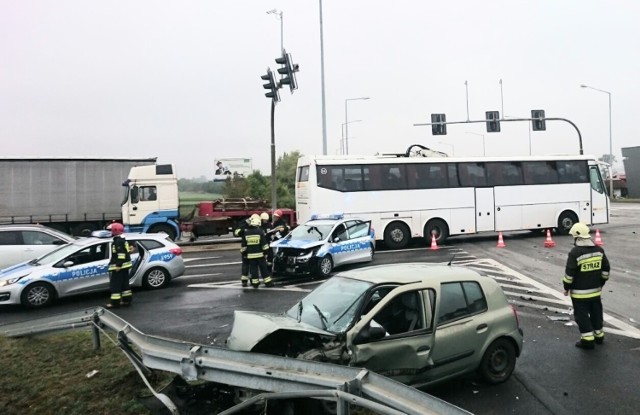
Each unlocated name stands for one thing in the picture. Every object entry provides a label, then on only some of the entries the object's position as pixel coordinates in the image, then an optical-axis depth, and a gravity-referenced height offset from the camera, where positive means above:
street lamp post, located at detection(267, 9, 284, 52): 19.38 +7.05
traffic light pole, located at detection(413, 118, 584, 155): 28.44 +4.28
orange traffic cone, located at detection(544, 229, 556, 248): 18.22 -1.77
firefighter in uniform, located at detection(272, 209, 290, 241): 14.64 -0.89
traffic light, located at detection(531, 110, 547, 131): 29.62 +4.32
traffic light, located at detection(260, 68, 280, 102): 17.70 +4.12
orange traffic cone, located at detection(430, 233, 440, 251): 18.36 -1.72
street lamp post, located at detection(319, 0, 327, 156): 25.67 +4.64
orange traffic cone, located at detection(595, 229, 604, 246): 17.81 -1.68
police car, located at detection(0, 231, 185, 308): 10.38 -1.40
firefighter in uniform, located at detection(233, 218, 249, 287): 12.03 -1.47
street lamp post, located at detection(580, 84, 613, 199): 49.87 +4.82
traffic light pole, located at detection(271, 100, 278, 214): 19.83 +1.61
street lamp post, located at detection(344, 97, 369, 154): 46.81 +5.03
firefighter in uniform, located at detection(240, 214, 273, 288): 11.81 -1.10
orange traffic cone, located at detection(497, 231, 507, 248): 18.68 -1.78
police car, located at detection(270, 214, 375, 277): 13.04 -1.23
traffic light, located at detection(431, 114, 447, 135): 29.31 +4.23
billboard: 69.97 +5.20
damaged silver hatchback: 4.75 -1.28
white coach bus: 19.30 +0.17
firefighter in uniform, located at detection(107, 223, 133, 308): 10.06 -1.28
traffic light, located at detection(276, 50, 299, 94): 16.73 +4.37
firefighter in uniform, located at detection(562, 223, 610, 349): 6.78 -1.20
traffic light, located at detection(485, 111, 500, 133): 29.10 +4.26
